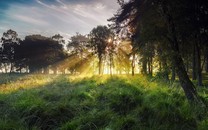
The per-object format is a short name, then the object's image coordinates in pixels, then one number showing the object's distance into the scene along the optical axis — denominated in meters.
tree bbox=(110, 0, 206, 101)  6.43
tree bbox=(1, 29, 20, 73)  42.00
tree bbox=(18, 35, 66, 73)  41.17
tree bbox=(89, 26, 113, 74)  35.48
